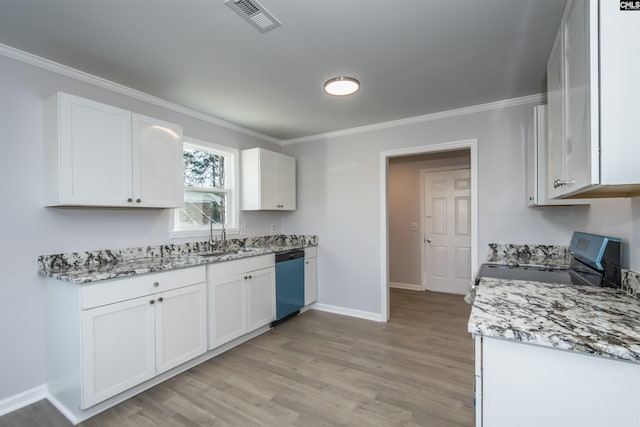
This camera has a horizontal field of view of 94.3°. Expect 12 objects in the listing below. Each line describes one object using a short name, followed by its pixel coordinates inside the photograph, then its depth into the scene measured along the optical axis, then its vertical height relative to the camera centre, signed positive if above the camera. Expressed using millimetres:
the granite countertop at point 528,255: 2482 -440
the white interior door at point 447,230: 4945 -335
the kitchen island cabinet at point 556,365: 825 -466
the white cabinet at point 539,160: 2332 +409
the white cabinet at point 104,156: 2078 +451
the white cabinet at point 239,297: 2736 -854
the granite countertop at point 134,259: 2018 -397
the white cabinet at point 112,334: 1889 -844
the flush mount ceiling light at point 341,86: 2494 +1085
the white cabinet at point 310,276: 3998 -876
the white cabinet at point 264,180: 3748 +426
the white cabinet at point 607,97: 922 +364
